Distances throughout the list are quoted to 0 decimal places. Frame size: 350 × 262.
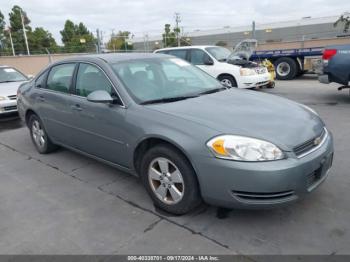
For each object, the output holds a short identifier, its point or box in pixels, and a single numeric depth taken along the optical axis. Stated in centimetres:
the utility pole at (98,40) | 1858
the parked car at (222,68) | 963
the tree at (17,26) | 3725
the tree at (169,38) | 4281
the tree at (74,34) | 4144
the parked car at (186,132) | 258
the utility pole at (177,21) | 5297
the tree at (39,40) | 3872
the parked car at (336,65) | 744
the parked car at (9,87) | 741
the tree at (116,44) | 4550
